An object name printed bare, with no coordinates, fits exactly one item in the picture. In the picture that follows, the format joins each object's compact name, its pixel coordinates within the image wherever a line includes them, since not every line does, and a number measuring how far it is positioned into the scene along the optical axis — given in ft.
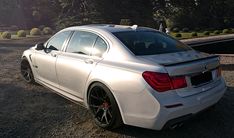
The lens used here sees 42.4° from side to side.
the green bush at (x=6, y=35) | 83.08
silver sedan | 12.57
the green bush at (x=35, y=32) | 93.48
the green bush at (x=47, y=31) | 98.13
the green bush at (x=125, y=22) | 87.55
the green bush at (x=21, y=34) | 88.24
